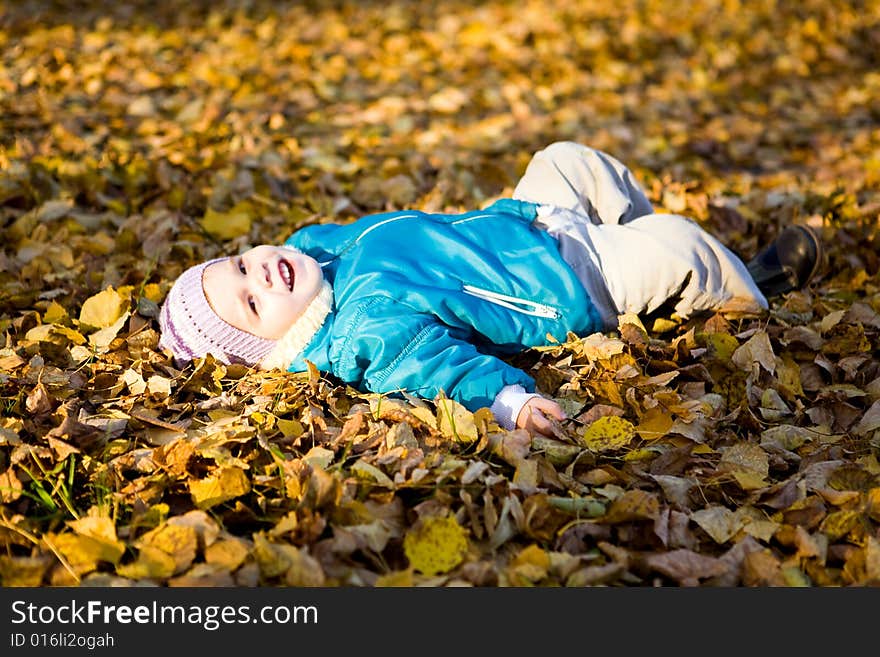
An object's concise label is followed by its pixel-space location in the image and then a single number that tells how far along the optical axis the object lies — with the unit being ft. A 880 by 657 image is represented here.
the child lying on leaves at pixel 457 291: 8.95
